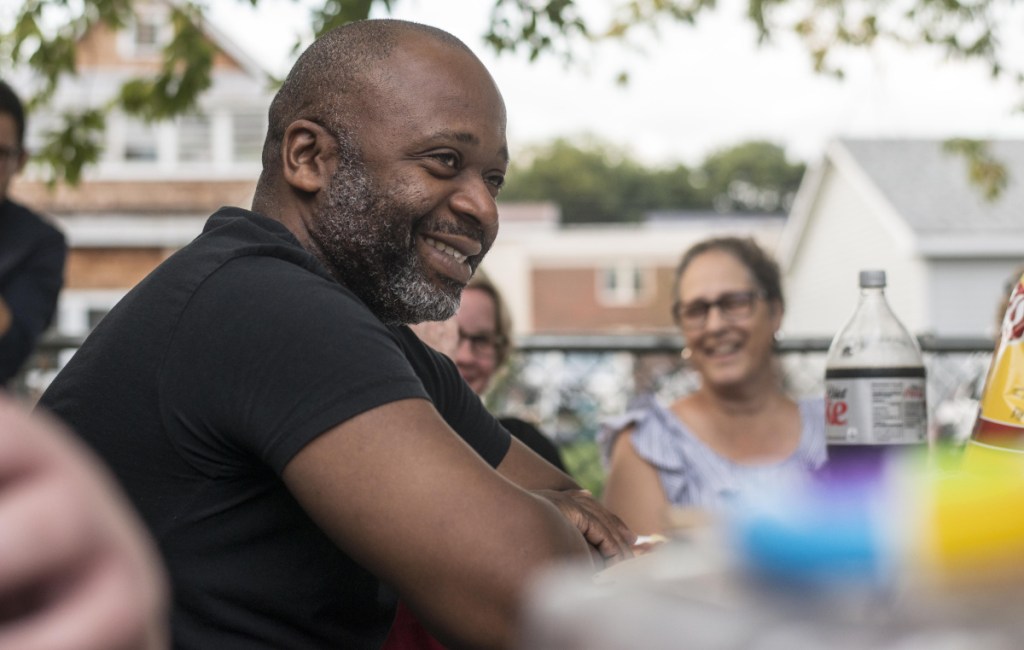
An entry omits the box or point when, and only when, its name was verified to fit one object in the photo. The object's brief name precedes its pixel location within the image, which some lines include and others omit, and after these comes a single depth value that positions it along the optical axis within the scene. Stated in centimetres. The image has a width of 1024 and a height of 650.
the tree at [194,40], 626
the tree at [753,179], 8212
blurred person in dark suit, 386
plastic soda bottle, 202
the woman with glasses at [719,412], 391
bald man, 129
